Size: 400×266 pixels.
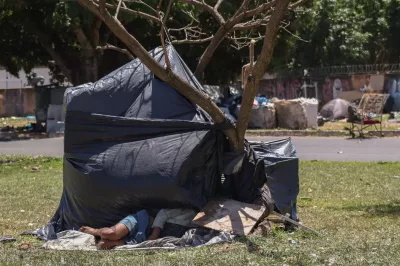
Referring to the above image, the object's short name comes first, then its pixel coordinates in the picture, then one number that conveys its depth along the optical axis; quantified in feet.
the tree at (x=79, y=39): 77.51
